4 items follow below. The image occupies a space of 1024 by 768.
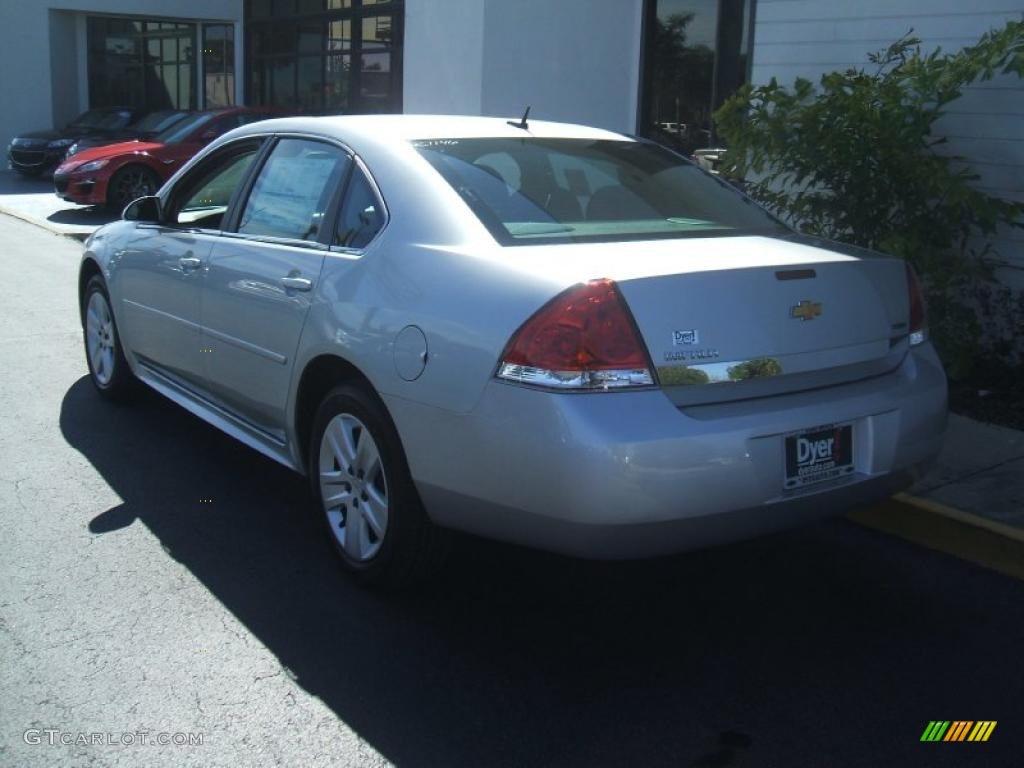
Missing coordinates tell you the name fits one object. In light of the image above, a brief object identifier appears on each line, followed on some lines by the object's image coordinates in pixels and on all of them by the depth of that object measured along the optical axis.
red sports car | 15.80
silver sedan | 3.32
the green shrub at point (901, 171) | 6.48
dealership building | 7.66
